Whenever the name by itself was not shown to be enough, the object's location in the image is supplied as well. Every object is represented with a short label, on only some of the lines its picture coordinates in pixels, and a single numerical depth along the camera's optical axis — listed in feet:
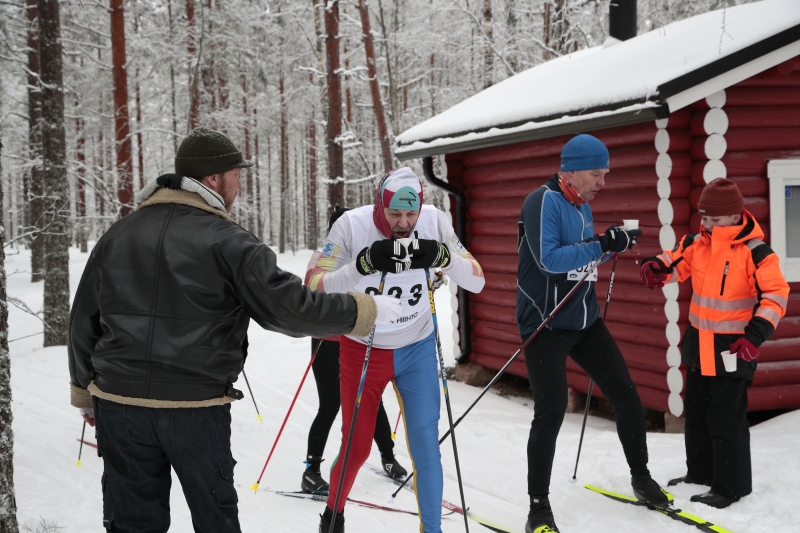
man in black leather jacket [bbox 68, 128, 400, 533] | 7.34
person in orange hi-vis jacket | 12.31
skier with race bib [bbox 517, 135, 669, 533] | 11.72
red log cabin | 16.76
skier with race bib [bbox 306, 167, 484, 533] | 10.42
